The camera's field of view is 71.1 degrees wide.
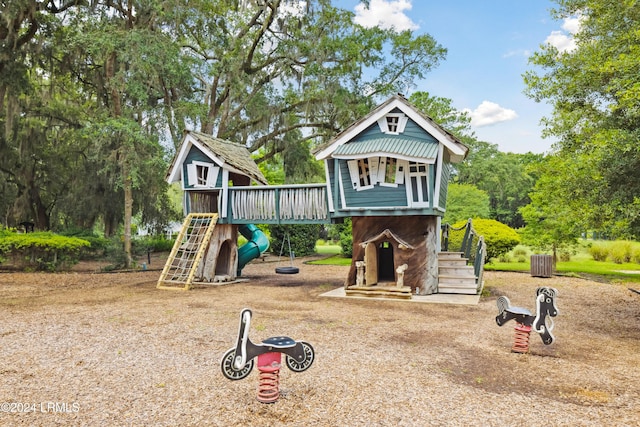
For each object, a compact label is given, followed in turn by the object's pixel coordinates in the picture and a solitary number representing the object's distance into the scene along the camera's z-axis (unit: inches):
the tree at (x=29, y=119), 737.6
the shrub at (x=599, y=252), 1046.9
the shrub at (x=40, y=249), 687.1
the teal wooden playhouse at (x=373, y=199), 478.9
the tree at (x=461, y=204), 1189.5
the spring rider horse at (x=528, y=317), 269.9
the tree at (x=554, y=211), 432.5
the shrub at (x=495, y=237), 783.7
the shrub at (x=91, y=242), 923.4
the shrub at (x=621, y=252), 990.4
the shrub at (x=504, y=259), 1007.6
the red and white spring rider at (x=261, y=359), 185.9
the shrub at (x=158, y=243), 1111.3
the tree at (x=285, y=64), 826.2
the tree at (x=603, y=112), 327.0
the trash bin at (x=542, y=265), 697.6
